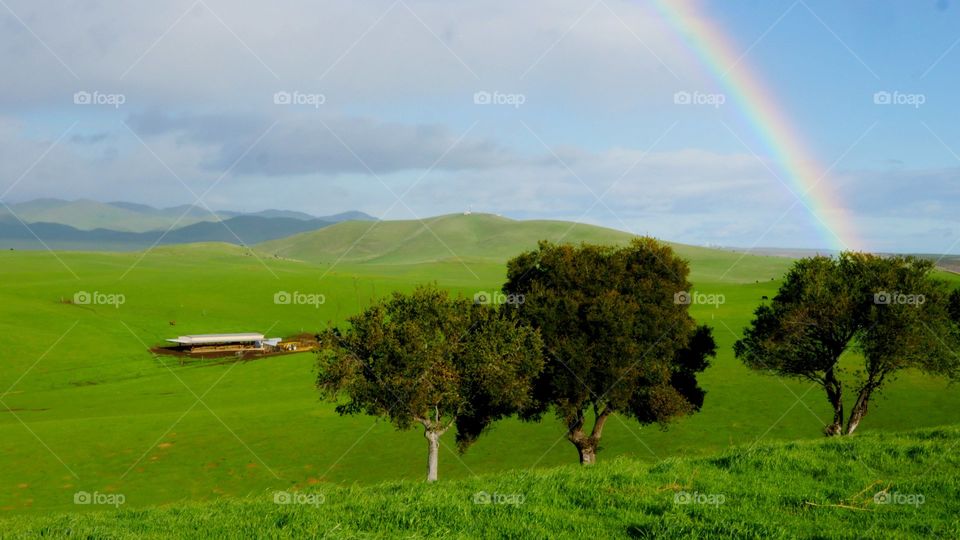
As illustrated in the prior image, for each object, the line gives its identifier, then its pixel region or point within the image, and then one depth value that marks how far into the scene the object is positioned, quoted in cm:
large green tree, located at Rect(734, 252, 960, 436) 4744
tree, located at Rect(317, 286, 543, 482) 3922
